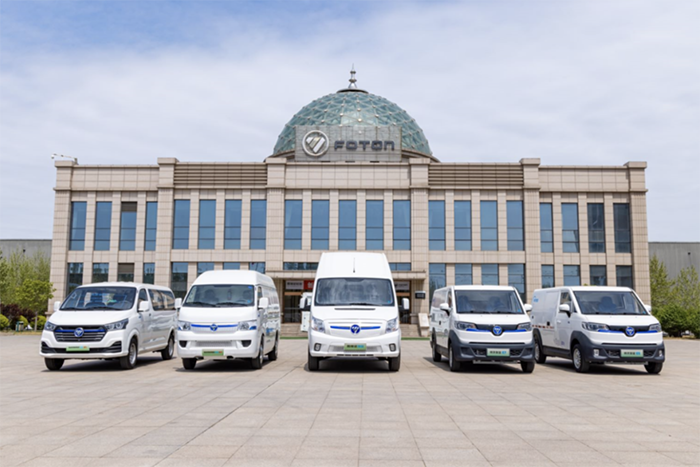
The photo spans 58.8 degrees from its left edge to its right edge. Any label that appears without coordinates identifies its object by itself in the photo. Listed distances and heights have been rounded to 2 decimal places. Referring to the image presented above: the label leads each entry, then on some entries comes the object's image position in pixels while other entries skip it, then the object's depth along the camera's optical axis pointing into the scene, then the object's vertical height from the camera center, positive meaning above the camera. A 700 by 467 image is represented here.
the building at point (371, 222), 41.88 +4.78
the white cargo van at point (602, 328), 14.52 -0.79
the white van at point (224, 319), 14.59 -0.67
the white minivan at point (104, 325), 14.49 -0.86
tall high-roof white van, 14.18 -0.45
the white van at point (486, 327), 14.55 -0.78
